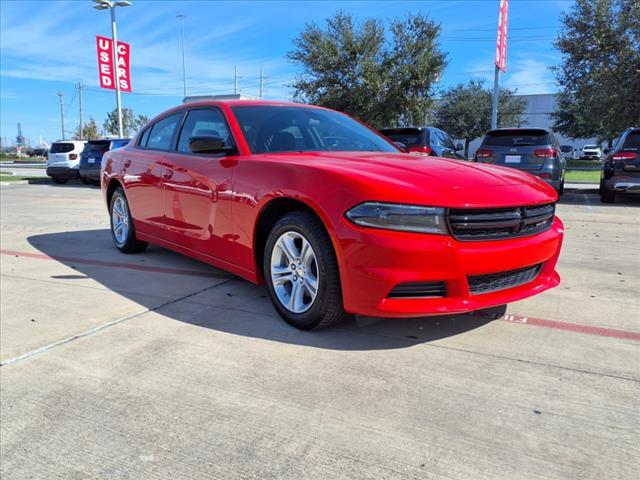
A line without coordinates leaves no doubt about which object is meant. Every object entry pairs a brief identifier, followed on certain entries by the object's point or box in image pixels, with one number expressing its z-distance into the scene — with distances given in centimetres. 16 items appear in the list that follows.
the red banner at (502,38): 1600
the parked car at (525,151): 998
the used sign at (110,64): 2398
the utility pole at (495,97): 1703
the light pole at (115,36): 2240
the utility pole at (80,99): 6751
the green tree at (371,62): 2131
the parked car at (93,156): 1647
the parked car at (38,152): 7000
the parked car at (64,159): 1744
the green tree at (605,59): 1570
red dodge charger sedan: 272
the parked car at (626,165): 991
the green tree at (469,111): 4925
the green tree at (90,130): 7250
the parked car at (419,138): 1055
